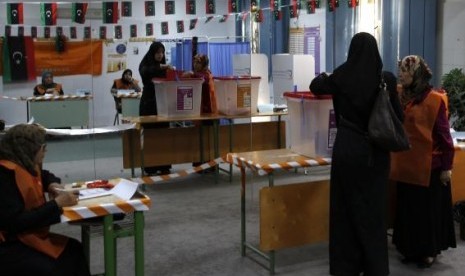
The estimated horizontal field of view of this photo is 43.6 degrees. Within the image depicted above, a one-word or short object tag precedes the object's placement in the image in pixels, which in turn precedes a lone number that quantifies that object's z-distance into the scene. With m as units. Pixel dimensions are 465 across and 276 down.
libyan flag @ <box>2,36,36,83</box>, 8.68
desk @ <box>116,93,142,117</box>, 8.40
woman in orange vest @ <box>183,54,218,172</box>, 6.28
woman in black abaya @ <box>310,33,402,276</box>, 3.02
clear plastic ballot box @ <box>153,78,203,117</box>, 5.98
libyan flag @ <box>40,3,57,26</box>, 7.89
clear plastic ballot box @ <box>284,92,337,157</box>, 3.70
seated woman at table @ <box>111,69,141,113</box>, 8.91
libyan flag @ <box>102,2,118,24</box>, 7.11
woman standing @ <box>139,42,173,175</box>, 6.36
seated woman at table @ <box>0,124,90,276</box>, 2.47
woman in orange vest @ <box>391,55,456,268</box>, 3.51
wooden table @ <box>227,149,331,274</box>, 3.51
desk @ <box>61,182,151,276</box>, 2.57
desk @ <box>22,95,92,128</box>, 8.41
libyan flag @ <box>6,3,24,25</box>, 7.63
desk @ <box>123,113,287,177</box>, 6.04
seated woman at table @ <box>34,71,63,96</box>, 8.80
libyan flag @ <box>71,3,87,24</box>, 7.46
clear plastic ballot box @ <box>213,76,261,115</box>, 6.09
